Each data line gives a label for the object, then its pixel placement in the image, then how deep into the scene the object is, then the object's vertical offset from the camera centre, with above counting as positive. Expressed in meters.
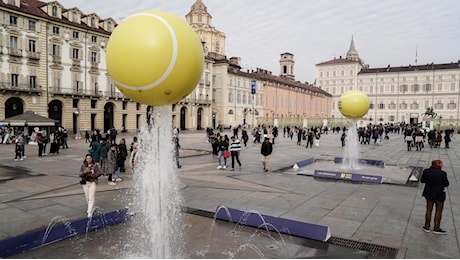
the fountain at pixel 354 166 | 11.92 -1.98
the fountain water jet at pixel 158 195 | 4.82 -1.19
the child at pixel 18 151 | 16.70 -1.64
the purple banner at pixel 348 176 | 11.49 -1.95
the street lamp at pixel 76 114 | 41.23 +0.75
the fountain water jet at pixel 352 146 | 14.97 -1.06
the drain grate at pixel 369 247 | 5.51 -2.21
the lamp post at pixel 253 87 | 47.61 +5.21
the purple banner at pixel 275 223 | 6.10 -2.07
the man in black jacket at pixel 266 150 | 13.37 -1.15
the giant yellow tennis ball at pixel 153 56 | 3.89 +0.80
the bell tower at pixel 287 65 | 99.94 +18.02
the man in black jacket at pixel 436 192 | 6.52 -1.38
